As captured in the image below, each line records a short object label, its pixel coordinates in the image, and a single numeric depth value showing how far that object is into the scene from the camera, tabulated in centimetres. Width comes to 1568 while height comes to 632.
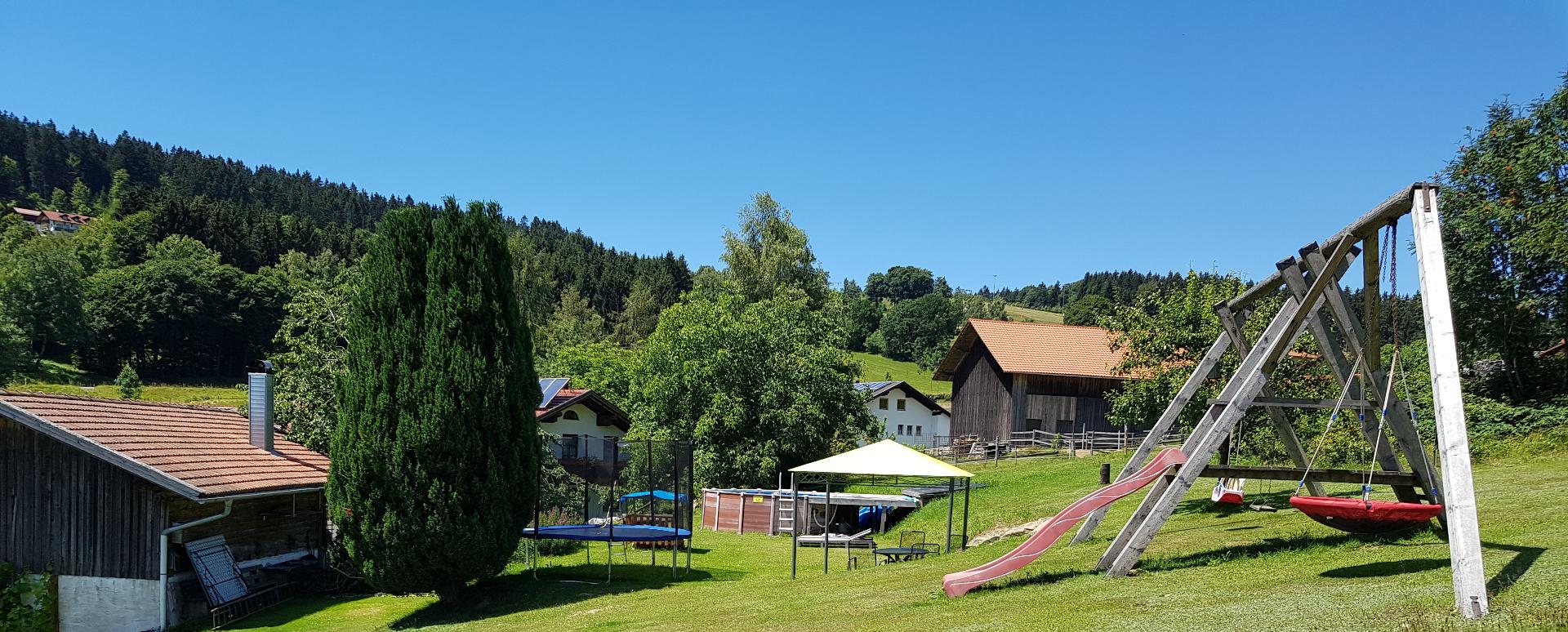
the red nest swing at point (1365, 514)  921
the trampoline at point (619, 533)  1783
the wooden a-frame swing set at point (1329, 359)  1087
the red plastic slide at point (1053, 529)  1157
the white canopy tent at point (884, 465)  1608
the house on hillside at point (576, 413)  3938
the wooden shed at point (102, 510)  1639
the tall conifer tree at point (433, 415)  1555
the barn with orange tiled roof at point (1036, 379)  4541
